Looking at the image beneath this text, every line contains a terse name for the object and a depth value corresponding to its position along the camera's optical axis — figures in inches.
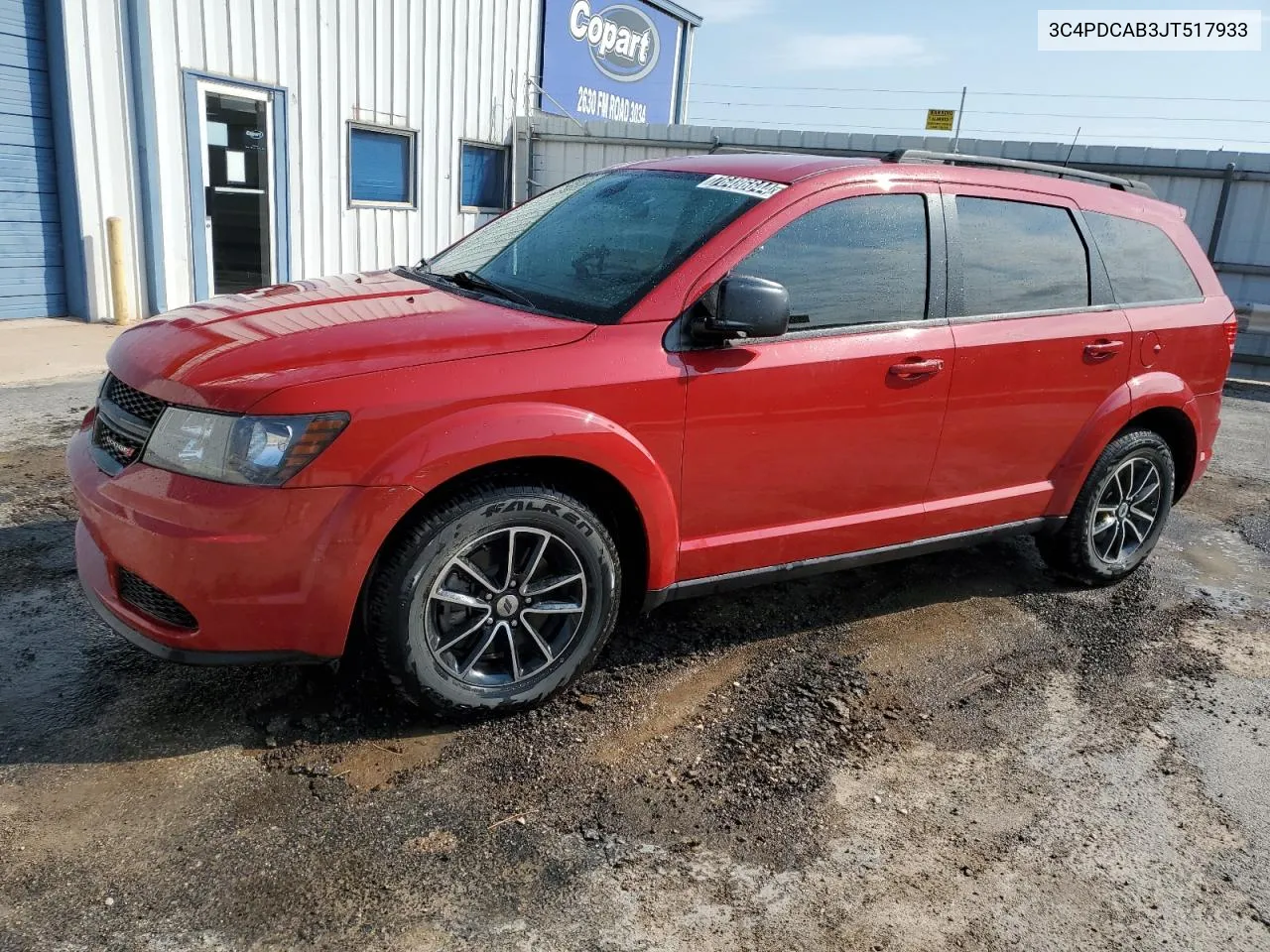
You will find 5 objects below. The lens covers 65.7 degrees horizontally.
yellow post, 362.3
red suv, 105.2
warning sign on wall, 509.4
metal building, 346.0
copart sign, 601.0
